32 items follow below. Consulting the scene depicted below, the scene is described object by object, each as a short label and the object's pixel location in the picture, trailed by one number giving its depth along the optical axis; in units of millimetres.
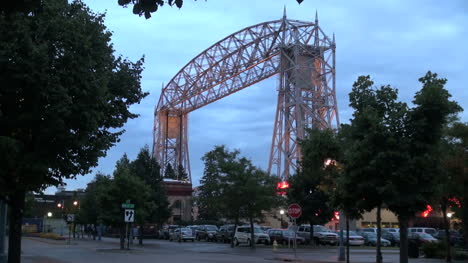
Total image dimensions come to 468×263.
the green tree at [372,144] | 18359
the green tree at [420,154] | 18141
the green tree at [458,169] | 24875
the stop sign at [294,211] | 31188
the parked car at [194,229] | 62822
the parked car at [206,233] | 61844
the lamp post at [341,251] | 30797
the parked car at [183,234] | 60750
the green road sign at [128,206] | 37075
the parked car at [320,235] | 51281
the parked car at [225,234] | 57562
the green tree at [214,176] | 47562
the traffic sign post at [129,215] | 35531
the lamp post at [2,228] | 21439
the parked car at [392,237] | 52272
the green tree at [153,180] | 57331
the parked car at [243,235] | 50031
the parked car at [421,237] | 37112
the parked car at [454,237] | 45553
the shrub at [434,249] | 34625
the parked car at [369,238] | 53125
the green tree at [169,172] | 94694
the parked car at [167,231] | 67638
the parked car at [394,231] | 53584
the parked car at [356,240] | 50416
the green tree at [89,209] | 68812
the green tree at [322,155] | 25031
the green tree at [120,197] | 44375
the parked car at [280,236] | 51938
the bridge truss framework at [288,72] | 62188
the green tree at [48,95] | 13945
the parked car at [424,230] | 52088
